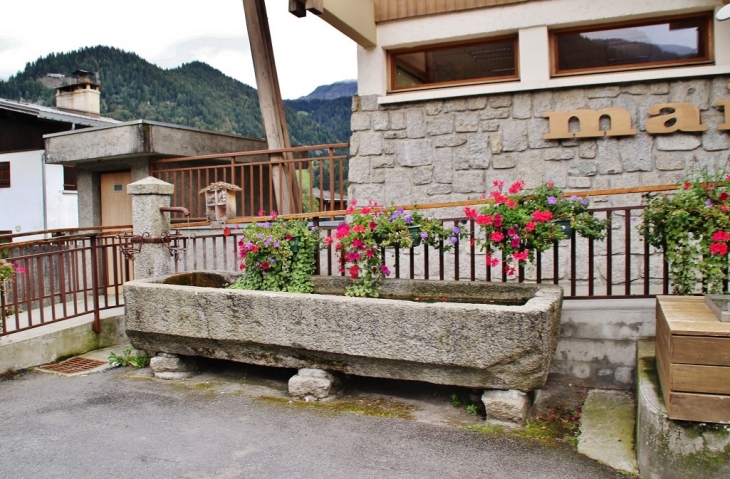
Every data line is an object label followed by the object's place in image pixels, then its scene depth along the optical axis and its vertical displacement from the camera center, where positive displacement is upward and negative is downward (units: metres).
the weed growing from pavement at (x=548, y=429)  3.42 -1.32
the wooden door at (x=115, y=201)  9.29 +0.28
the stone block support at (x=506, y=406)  3.54 -1.19
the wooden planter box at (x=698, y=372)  2.63 -0.75
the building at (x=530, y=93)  5.71 +1.22
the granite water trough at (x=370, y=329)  3.46 -0.77
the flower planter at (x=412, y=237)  4.35 -0.18
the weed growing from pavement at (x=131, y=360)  5.09 -1.24
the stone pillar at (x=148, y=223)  5.55 -0.05
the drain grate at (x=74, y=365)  5.05 -1.29
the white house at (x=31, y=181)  21.72 +1.48
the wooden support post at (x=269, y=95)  8.09 +1.72
